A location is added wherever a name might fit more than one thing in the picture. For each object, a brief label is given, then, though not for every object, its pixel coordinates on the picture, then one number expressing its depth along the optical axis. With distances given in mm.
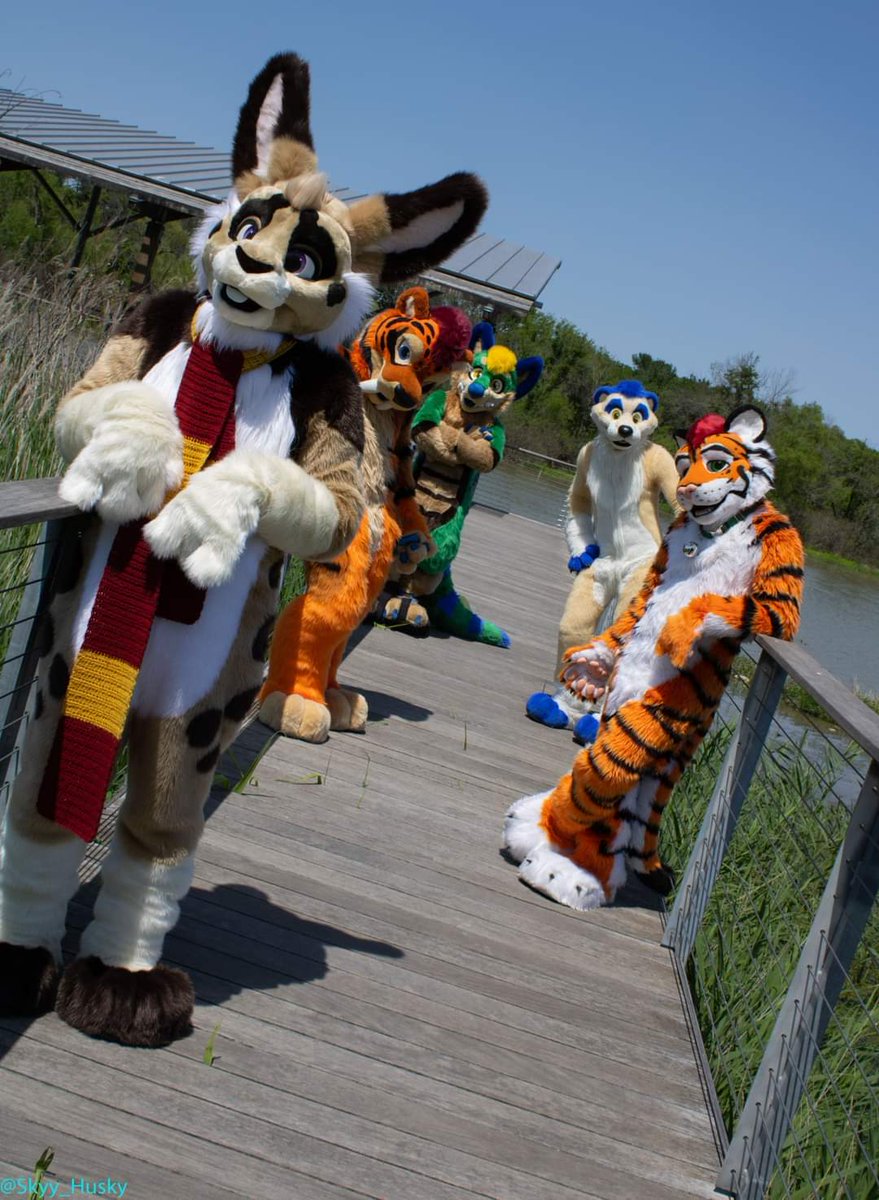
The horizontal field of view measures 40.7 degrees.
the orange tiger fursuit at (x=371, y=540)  4312
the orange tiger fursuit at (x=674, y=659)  3424
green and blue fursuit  6453
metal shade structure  12414
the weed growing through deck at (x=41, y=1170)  1805
